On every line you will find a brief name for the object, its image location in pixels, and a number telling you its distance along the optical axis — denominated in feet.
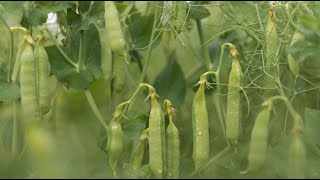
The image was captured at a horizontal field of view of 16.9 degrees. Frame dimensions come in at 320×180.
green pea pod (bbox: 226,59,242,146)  3.34
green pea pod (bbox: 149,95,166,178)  3.26
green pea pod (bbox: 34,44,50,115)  3.43
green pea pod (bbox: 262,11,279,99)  3.45
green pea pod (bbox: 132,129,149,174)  3.41
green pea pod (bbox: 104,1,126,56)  3.46
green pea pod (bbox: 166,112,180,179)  3.32
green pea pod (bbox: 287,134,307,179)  2.95
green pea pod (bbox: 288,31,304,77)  3.37
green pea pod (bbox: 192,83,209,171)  3.30
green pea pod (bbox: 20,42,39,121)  3.31
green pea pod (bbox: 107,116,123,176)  3.33
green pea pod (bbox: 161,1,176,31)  3.75
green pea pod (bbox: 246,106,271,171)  3.03
